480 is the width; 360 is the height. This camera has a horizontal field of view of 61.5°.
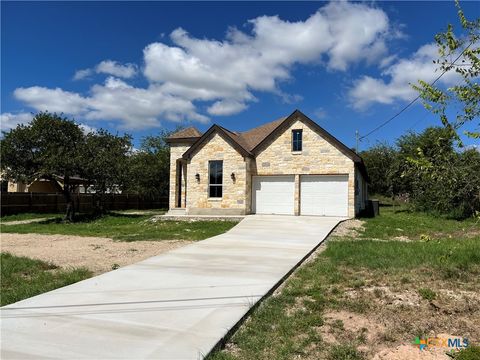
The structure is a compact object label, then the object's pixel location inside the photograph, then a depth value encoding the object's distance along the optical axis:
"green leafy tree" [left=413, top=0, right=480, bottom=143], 3.78
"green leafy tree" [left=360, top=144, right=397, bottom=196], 42.04
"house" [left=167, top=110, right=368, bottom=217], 20.69
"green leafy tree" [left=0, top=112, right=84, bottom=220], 22.11
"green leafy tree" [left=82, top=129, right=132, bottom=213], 23.80
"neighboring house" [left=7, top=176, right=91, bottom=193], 41.31
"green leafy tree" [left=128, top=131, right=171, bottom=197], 33.50
